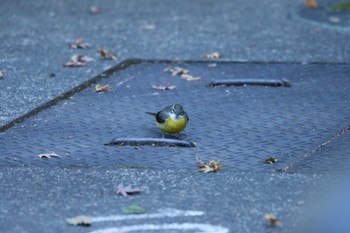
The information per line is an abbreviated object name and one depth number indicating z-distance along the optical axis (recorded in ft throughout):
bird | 40.98
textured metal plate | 39.11
